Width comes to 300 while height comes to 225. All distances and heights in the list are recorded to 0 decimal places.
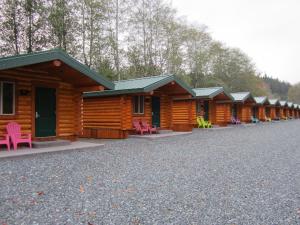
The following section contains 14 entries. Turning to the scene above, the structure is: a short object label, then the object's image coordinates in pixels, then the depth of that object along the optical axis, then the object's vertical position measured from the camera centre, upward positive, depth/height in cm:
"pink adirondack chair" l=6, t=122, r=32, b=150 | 951 -49
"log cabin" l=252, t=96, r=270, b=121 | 3496 +118
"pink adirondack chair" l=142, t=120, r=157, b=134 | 1573 -47
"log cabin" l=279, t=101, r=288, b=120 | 4426 +116
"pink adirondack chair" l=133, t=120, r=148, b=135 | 1534 -51
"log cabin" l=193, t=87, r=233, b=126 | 2272 +103
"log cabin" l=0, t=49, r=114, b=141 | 960 +106
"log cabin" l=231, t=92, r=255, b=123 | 2791 +117
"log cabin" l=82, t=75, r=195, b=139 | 1441 +74
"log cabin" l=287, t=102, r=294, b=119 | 4746 +126
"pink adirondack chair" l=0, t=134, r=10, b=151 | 925 -71
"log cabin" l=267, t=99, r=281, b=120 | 4050 +124
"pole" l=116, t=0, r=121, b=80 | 2858 +815
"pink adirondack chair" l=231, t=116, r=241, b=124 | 2768 -33
